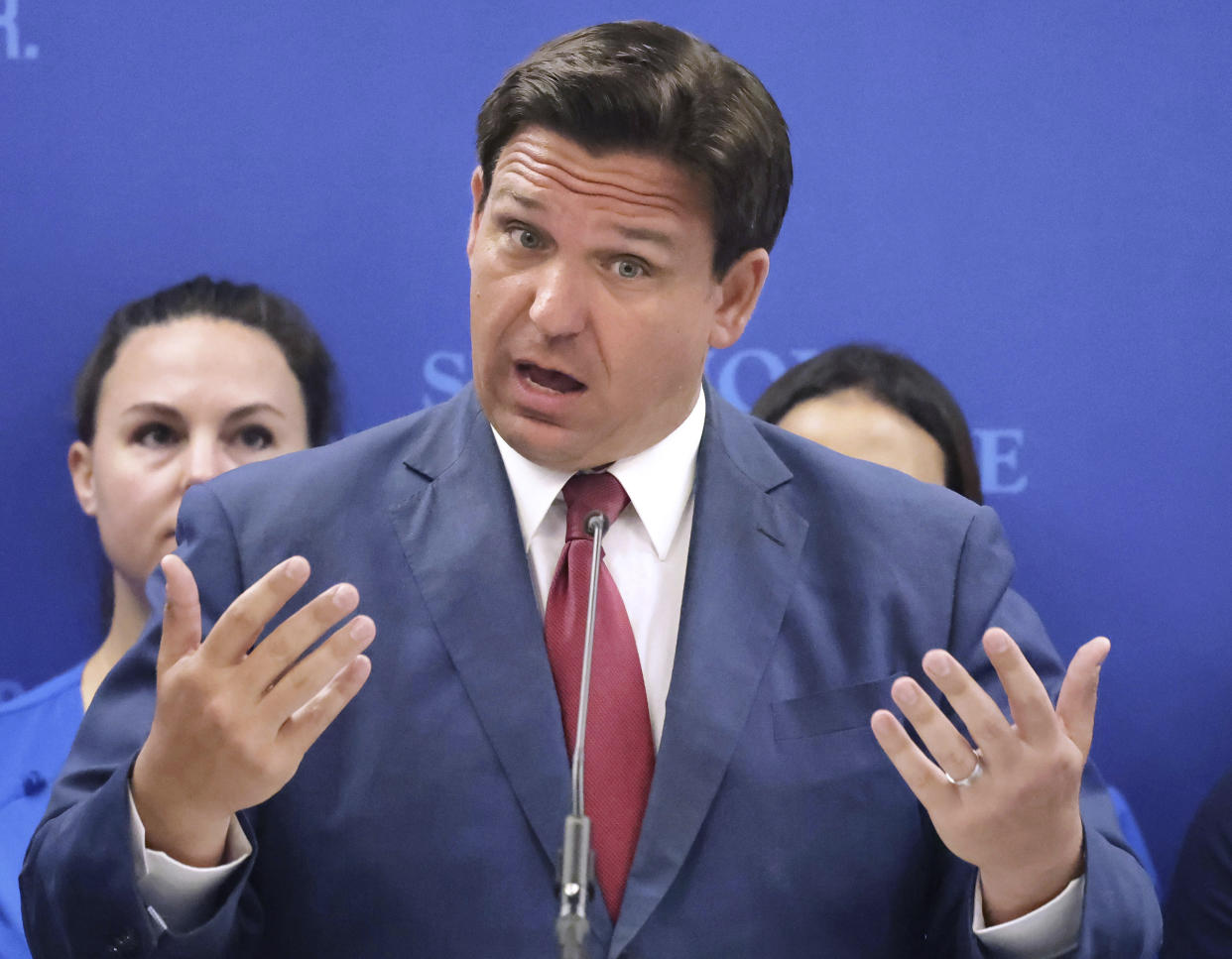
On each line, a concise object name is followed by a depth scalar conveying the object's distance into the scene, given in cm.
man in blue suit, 429
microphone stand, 415
